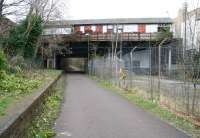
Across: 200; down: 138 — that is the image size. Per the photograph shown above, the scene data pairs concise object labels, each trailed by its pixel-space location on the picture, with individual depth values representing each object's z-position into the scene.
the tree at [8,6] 22.06
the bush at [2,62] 15.62
